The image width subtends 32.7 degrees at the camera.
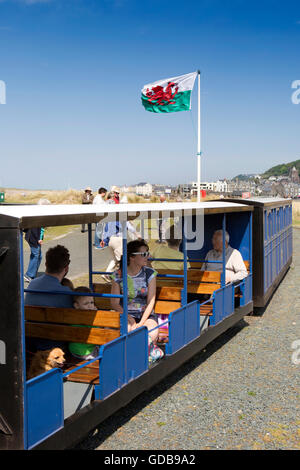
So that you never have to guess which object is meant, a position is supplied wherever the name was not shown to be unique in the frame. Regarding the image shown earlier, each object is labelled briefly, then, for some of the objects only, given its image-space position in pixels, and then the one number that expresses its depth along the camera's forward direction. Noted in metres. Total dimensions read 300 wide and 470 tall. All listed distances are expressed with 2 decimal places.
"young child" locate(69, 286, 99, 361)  4.68
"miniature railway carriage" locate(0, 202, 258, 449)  3.17
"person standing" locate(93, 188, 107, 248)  12.48
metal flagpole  18.24
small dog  3.95
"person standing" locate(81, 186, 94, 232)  14.66
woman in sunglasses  5.50
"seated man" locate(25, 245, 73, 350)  4.88
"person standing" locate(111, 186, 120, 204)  12.00
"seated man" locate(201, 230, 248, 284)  8.29
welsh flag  17.48
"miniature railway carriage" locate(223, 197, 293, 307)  9.20
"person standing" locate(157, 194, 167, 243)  13.48
